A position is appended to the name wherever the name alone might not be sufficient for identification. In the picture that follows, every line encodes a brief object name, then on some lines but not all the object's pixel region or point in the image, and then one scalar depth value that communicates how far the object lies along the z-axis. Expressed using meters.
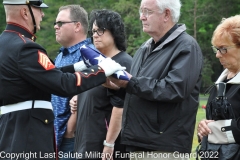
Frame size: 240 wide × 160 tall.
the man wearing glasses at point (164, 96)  7.58
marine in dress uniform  7.25
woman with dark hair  9.13
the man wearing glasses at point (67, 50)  10.07
